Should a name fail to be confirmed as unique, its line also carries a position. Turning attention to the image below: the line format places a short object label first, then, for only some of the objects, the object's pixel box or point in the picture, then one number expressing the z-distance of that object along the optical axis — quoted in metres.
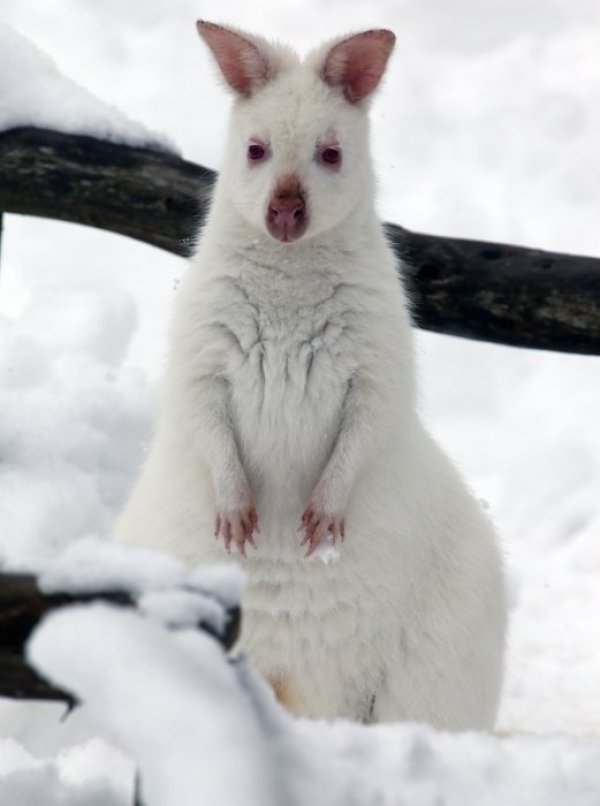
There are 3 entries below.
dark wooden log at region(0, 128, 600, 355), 9.80
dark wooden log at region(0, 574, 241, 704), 3.74
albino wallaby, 7.31
